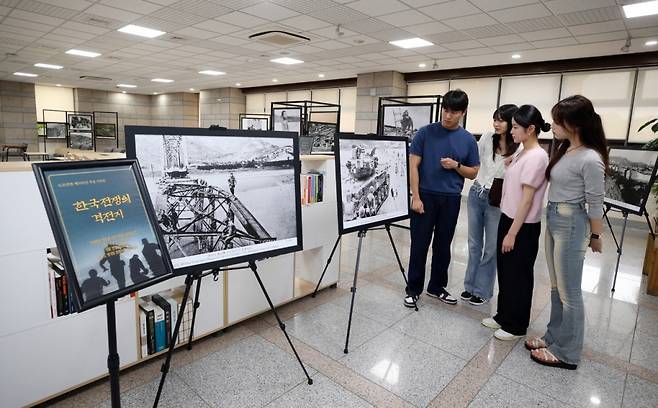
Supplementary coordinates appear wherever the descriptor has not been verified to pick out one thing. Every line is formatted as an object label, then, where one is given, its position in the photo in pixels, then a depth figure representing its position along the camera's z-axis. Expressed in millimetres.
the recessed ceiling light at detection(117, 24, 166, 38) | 6134
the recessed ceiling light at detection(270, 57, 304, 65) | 8241
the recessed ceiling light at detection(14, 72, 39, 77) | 11465
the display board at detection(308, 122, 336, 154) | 6910
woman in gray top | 2027
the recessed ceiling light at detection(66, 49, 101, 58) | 8156
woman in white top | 2924
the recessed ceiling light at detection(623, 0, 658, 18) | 4297
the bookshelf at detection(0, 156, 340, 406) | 1616
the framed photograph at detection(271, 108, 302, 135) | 7852
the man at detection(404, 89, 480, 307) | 2816
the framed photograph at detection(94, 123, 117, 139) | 13994
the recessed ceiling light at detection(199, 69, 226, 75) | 10219
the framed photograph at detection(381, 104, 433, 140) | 5777
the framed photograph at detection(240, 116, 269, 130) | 10880
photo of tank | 2328
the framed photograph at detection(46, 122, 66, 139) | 13117
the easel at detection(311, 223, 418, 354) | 2342
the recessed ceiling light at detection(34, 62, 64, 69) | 9974
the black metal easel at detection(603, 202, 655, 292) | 3447
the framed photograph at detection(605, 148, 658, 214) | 3512
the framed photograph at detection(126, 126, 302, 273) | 1557
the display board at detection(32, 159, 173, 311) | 1100
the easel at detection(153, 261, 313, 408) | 1637
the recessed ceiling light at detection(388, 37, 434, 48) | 6320
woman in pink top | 2324
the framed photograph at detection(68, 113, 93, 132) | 12855
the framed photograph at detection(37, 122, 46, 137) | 13745
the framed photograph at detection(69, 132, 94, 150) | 12625
